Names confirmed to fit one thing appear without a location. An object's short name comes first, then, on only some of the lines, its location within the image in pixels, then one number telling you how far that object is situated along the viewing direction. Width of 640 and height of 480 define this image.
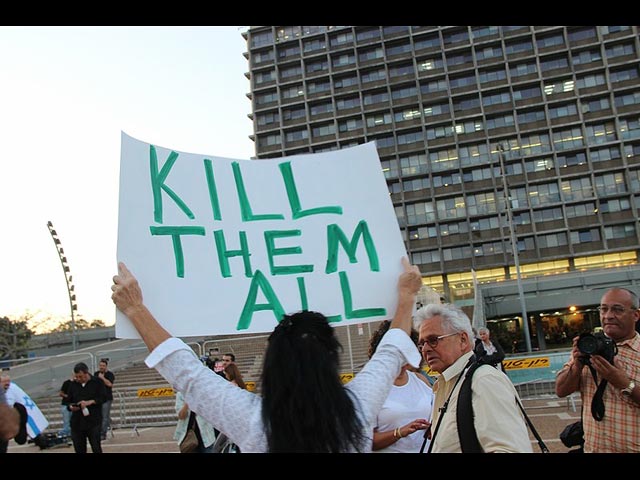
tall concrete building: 51.00
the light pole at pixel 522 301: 27.98
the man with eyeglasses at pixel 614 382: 2.62
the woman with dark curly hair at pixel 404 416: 2.85
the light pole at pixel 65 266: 22.59
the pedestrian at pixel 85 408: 7.76
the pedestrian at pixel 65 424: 11.48
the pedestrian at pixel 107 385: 10.18
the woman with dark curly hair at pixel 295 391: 1.45
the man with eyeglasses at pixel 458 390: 1.84
